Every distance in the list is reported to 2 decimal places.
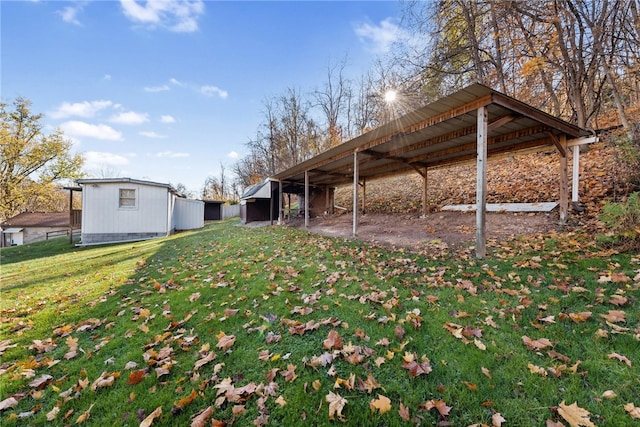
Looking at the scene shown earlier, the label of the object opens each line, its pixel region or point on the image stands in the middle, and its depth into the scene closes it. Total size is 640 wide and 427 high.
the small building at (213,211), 29.38
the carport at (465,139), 4.62
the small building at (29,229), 23.35
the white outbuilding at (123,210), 12.75
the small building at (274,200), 16.45
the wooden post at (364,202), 12.94
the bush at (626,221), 3.89
